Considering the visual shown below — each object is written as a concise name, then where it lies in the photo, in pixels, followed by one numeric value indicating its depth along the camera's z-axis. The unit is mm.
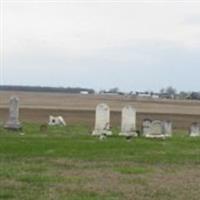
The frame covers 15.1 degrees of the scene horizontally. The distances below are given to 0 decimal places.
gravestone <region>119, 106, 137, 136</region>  30702
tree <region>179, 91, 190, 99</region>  178025
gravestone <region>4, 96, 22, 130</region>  32688
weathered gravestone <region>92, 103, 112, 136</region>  30681
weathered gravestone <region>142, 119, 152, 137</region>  30720
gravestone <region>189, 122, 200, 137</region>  33094
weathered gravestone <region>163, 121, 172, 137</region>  31297
